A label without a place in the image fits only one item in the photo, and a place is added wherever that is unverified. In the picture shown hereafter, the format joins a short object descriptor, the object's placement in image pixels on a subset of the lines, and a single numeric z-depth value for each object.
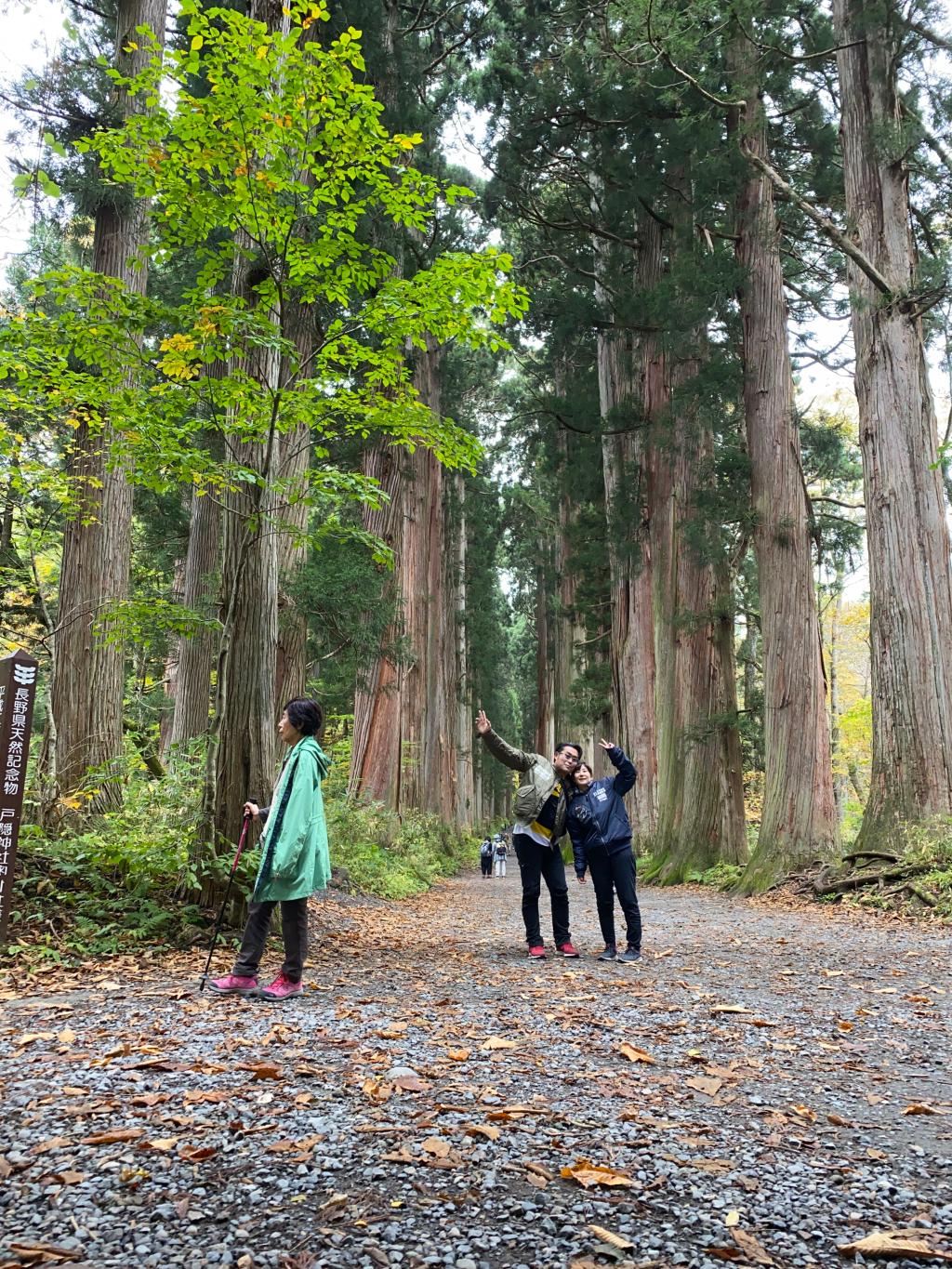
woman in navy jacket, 6.78
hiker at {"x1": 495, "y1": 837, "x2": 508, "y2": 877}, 24.91
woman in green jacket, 4.97
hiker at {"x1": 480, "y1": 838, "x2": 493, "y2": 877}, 23.77
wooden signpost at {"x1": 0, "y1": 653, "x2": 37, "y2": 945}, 5.20
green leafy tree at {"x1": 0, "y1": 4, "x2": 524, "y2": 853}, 5.35
